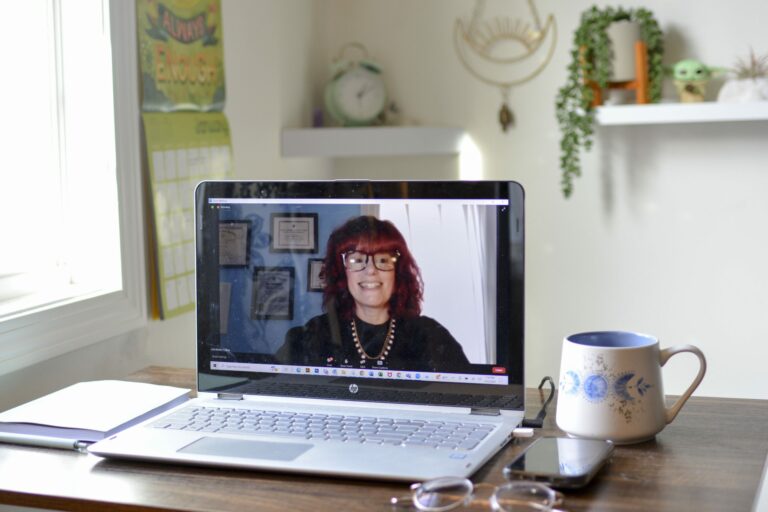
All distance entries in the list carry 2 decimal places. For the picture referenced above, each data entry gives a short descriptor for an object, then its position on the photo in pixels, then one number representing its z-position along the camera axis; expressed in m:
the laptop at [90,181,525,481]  1.22
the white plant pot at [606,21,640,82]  2.45
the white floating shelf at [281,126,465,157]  2.51
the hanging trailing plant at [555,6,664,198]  2.46
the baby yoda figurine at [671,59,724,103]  2.38
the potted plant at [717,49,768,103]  2.33
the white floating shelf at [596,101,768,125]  2.32
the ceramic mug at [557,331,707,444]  1.17
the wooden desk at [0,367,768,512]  1.00
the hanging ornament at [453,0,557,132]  2.64
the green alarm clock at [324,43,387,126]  2.63
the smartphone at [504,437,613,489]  1.02
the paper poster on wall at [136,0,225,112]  1.89
